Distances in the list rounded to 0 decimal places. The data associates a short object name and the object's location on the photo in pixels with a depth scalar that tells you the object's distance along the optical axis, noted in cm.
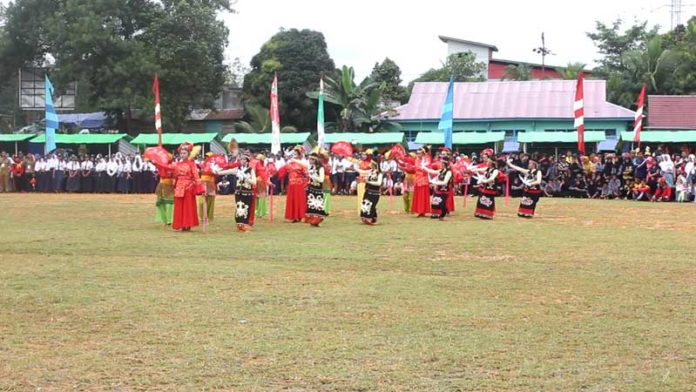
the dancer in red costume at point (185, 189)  1577
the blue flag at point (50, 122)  2684
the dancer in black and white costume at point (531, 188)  1923
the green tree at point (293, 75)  4381
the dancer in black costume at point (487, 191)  1881
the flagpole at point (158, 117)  2126
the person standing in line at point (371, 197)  1736
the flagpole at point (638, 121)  2719
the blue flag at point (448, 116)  2453
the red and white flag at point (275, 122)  2095
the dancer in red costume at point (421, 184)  1964
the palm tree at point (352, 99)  3888
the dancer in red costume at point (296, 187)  1812
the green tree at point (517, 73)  5053
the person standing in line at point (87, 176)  3195
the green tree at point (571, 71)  4662
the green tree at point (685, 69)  4056
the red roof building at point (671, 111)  3644
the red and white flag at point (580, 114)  2041
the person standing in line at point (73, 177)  3200
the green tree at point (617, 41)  4566
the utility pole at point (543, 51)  5928
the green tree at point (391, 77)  4634
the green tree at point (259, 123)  3956
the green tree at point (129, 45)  3925
